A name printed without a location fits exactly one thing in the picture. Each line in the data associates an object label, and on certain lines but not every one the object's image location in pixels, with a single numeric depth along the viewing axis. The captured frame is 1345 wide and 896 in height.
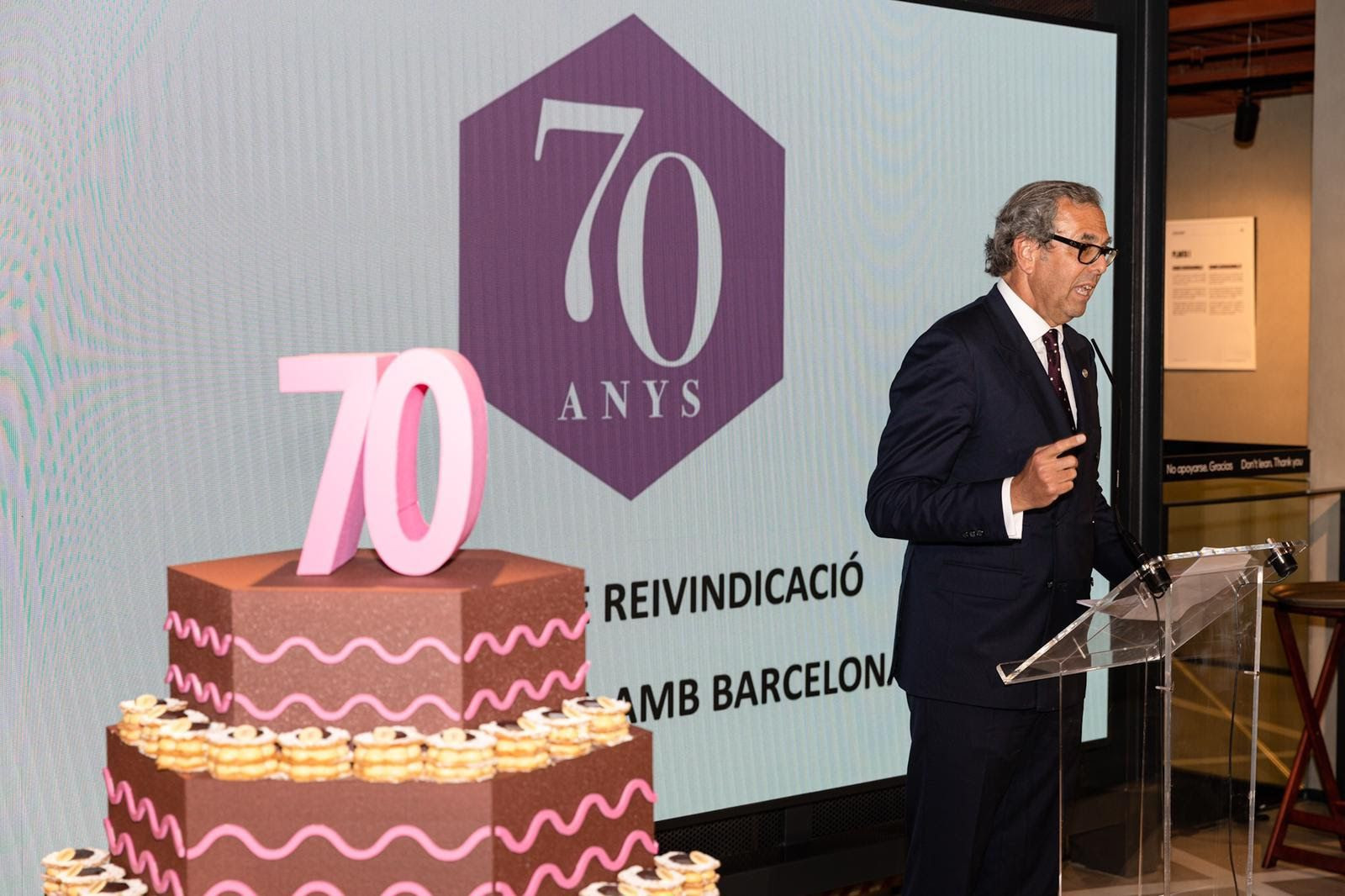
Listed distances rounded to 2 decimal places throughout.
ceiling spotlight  8.32
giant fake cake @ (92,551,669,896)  1.70
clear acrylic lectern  2.26
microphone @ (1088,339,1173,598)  2.18
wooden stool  4.27
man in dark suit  2.70
